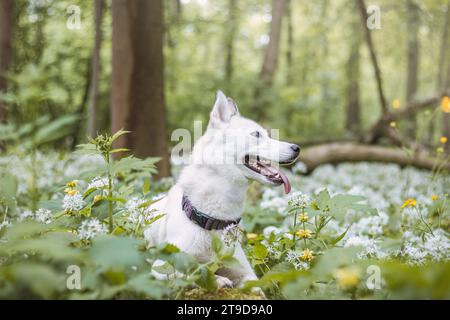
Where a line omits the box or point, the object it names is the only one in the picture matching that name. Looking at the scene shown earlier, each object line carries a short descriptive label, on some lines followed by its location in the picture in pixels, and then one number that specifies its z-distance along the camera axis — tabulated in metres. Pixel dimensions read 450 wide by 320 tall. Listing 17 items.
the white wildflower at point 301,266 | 3.03
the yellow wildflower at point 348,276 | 1.99
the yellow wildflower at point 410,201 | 3.64
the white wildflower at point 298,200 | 3.21
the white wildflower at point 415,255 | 3.25
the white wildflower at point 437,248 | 3.39
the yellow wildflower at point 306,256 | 3.10
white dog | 3.03
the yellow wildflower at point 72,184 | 3.15
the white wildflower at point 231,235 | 2.90
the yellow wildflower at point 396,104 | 5.42
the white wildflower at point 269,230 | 4.31
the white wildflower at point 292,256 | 3.11
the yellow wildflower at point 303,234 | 3.27
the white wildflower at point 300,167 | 7.03
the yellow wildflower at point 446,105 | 4.43
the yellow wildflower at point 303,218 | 3.28
